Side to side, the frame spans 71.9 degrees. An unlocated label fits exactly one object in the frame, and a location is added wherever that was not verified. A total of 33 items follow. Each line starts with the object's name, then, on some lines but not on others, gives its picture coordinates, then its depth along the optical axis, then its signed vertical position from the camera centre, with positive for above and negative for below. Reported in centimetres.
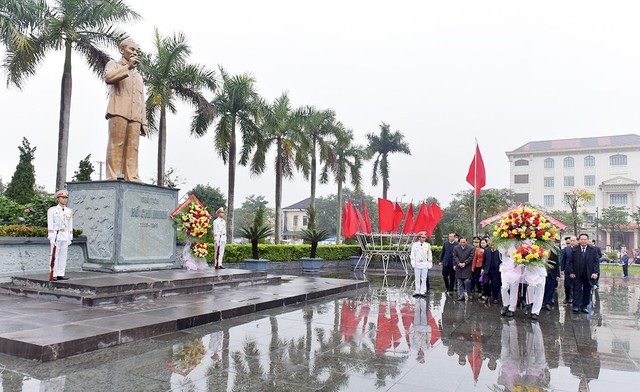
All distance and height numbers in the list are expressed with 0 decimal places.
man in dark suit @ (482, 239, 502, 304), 990 -90
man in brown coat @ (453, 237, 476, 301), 1000 -76
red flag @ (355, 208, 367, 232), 1587 +17
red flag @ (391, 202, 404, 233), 1488 +36
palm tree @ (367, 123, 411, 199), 3234 +599
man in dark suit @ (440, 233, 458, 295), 1087 -79
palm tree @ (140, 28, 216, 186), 1791 +595
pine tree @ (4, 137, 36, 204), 1560 +148
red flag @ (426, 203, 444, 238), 1477 +45
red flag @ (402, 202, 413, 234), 1559 +14
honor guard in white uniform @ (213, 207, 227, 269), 1180 -26
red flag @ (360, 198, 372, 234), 1605 +8
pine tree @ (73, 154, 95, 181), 1433 +168
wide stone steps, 683 -110
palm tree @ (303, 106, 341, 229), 2528 +501
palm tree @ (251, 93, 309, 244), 2233 +437
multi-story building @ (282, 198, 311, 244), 6881 +154
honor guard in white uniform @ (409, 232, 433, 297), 1016 -78
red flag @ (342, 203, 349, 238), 1619 +21
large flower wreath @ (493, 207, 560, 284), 770 -20
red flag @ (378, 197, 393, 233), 1484 +45
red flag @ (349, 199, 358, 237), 1599 +21
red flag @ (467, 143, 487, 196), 1384 +179
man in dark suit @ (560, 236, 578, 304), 953 -75
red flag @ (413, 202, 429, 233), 1476 +24
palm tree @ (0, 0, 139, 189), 1489 +669
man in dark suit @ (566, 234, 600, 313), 890 -81
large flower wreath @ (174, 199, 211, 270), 1026 -14
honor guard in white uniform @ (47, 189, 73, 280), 750 -18
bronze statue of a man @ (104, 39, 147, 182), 948 +230
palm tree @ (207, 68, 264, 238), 1978 +504
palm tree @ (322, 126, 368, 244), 2628 +408
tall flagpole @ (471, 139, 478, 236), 1387 +193
